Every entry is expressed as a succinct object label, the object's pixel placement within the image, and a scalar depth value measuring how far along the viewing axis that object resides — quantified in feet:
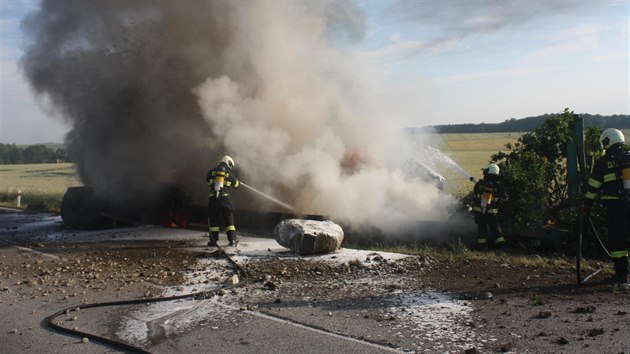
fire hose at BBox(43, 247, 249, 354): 15.03
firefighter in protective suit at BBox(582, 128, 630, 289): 20.18
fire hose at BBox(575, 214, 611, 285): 20.03
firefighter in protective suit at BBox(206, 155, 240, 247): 32.58
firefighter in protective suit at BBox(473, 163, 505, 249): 30.35
